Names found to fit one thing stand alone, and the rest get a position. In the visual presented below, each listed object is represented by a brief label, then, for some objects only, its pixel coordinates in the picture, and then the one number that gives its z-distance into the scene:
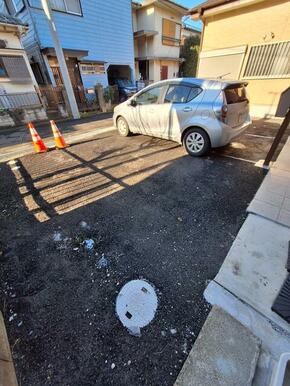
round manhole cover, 1.59
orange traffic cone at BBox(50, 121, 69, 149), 5.25
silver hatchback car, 3.73
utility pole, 7.15
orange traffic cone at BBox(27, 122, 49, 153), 5.07
